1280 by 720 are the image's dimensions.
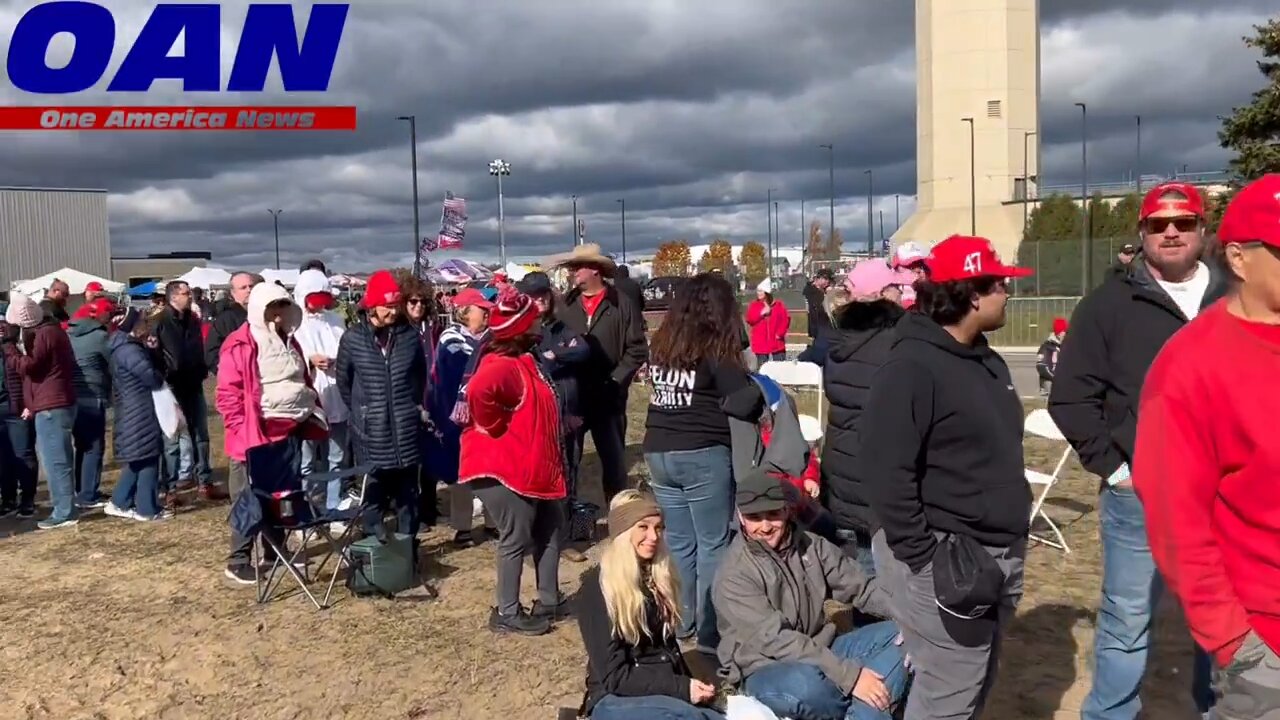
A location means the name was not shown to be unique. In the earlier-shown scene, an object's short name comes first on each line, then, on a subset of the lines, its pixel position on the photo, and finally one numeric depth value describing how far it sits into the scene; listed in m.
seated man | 3.58
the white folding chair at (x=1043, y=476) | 6.45
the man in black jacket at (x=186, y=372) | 8.32
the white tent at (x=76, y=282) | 28.84
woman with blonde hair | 3.55
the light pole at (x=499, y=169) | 46.66
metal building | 58.72
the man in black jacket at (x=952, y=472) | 2.73
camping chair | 5.73
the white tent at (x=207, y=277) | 26.96
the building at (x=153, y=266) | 73.62
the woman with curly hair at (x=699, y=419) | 4.37
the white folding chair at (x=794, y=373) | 9.27
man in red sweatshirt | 1.88
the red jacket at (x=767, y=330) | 14.82
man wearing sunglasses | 3.32
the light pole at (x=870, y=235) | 59.62
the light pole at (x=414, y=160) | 27.55
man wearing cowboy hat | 6.68
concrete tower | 46.19
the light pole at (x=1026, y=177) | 48.41
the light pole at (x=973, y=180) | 47.94
